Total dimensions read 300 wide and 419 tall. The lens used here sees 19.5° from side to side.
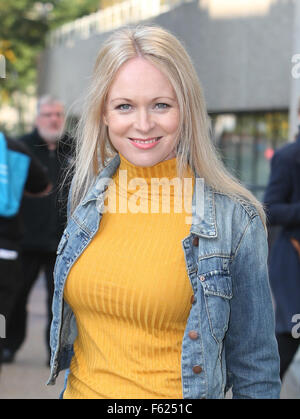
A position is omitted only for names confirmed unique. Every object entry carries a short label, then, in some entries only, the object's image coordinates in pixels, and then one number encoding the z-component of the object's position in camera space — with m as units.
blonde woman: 2.54
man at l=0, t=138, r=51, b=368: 5.05
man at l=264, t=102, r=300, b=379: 5.27
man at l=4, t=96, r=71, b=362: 6.98
